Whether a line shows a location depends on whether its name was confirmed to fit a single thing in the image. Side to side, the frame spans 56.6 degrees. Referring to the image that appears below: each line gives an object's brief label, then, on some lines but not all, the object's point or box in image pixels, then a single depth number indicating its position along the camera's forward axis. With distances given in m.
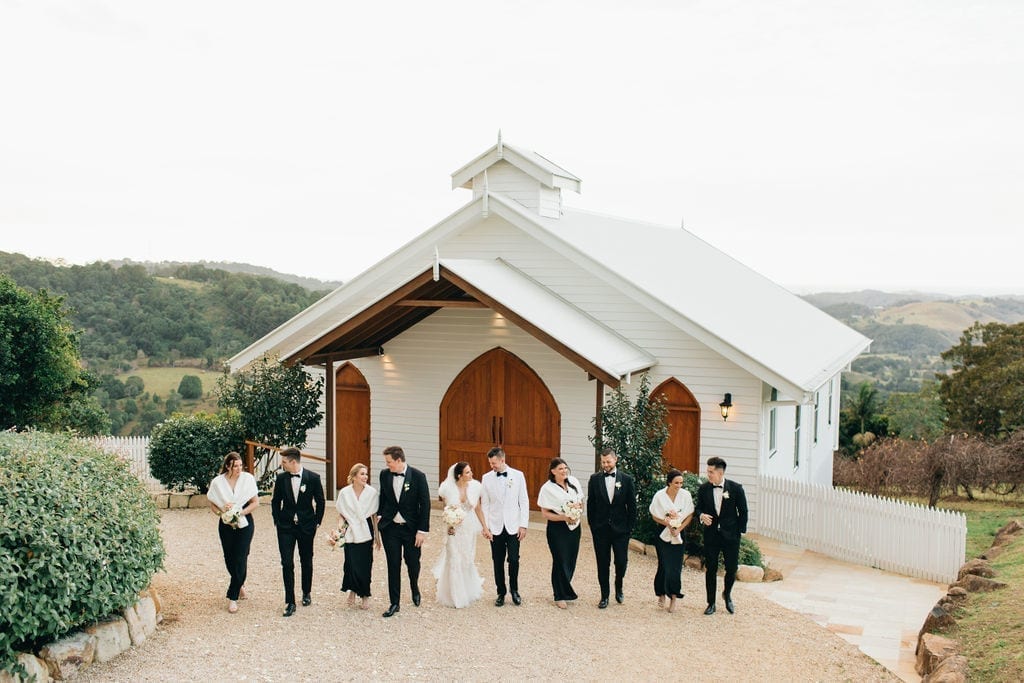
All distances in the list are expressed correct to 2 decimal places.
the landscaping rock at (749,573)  13.74
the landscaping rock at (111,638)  9.34
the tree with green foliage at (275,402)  17.50
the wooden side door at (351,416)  19.33
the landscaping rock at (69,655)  8.88
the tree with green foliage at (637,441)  15.23
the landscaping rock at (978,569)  12.94
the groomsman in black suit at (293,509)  10.85
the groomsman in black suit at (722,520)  11.31
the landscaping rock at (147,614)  10.02
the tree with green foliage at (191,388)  44.78
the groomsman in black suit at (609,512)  11.56
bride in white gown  11.14
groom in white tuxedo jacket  11.31
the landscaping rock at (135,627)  9.77
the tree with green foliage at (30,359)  20.77
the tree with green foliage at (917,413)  39.00
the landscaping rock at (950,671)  8.95
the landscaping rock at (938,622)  10.72
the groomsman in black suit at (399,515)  11.01
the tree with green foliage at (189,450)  17.25
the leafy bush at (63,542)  8.54
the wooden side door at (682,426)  17.23
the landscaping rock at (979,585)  12.09
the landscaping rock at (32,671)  8.46
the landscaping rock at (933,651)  9.77
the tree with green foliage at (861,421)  34.84
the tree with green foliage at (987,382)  31.05
